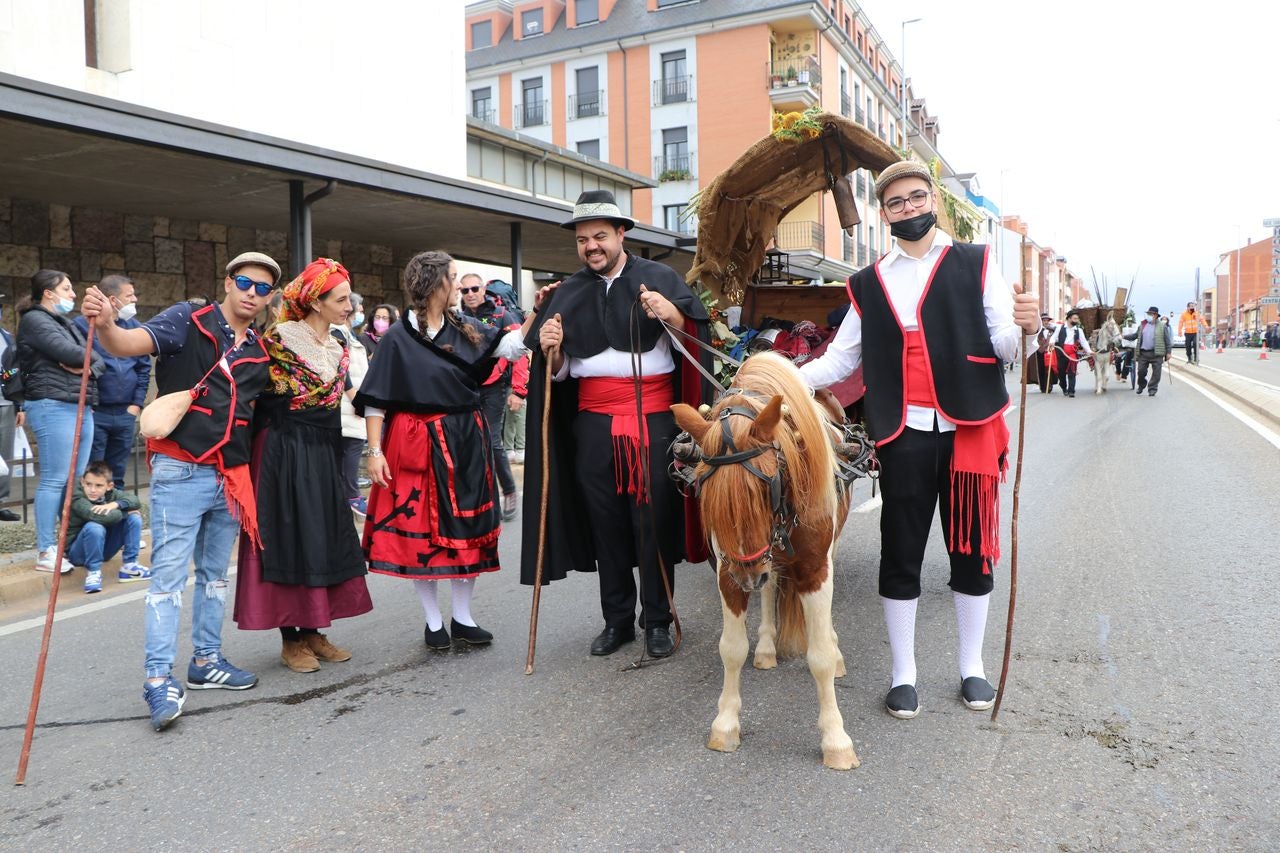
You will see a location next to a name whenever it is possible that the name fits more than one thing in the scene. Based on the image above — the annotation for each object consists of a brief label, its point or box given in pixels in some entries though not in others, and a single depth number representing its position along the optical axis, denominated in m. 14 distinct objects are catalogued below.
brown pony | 2.91
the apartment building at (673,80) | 36.84
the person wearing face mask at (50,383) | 6.09
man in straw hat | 4.44
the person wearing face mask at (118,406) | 6.92
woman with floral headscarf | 4.21
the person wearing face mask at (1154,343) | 19.88
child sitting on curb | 5.95
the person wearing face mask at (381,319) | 9.87
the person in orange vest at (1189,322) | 27.77
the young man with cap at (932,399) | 3.59
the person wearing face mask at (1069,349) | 20.41
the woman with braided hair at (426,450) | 4.52
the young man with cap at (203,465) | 3.82
